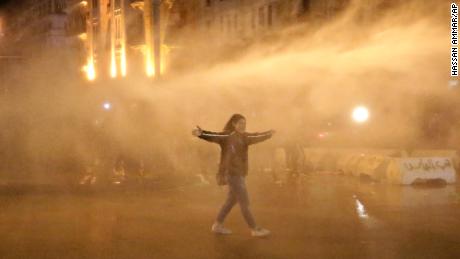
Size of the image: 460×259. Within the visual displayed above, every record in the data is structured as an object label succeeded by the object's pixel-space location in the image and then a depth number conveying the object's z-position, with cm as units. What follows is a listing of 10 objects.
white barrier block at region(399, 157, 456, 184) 1608
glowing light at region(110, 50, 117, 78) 3922
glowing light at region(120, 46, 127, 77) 3703
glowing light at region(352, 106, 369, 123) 3048
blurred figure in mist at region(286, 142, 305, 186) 1958
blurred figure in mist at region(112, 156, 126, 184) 1823
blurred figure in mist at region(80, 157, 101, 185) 1823
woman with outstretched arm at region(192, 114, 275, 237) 981
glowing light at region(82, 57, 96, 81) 4328
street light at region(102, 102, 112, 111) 3405
